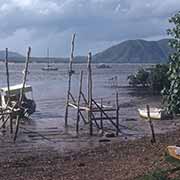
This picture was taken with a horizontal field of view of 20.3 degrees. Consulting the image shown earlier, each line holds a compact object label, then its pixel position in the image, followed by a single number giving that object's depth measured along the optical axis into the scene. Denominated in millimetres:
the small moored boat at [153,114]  38156
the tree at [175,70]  15797
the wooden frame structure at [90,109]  31236
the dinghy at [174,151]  17188
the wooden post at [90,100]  31072
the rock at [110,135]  30547
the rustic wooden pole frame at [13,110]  29994
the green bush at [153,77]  63844
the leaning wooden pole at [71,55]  35078
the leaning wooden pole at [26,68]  29395
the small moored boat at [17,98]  40125
